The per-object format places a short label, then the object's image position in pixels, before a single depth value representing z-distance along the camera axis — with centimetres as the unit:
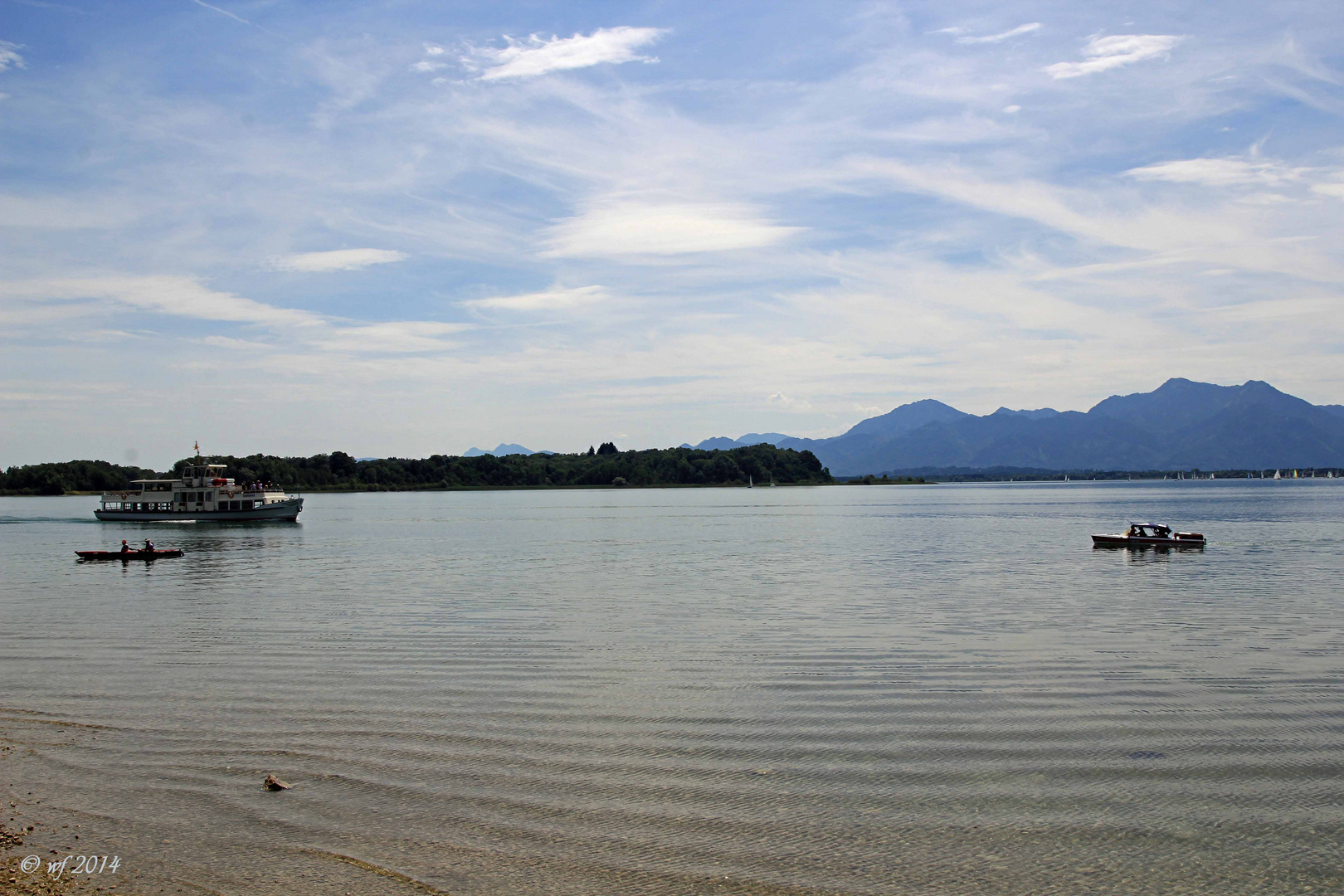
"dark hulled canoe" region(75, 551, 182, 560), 5783
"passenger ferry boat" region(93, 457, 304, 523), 10900
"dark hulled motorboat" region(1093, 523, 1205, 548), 5956
